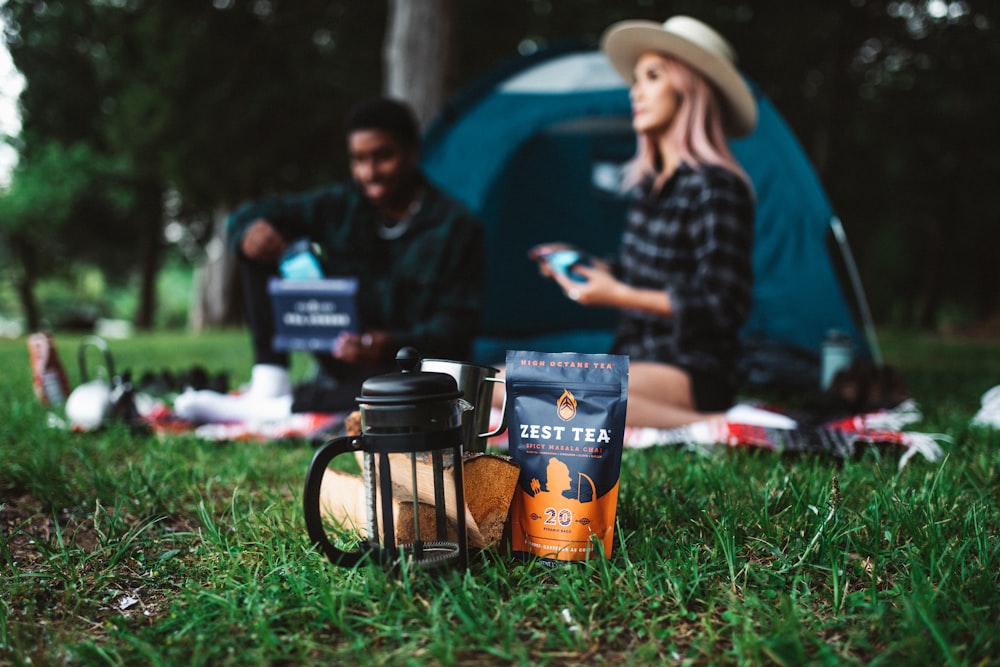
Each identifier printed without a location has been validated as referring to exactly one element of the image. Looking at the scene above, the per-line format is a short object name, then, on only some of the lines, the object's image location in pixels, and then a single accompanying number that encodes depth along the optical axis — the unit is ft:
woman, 7.50
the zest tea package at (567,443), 3.73
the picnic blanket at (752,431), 6.17
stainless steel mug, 4.03
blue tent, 11.69
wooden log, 3.54
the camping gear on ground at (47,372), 8.51
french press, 3.34
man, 8.24
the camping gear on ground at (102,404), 7.37
